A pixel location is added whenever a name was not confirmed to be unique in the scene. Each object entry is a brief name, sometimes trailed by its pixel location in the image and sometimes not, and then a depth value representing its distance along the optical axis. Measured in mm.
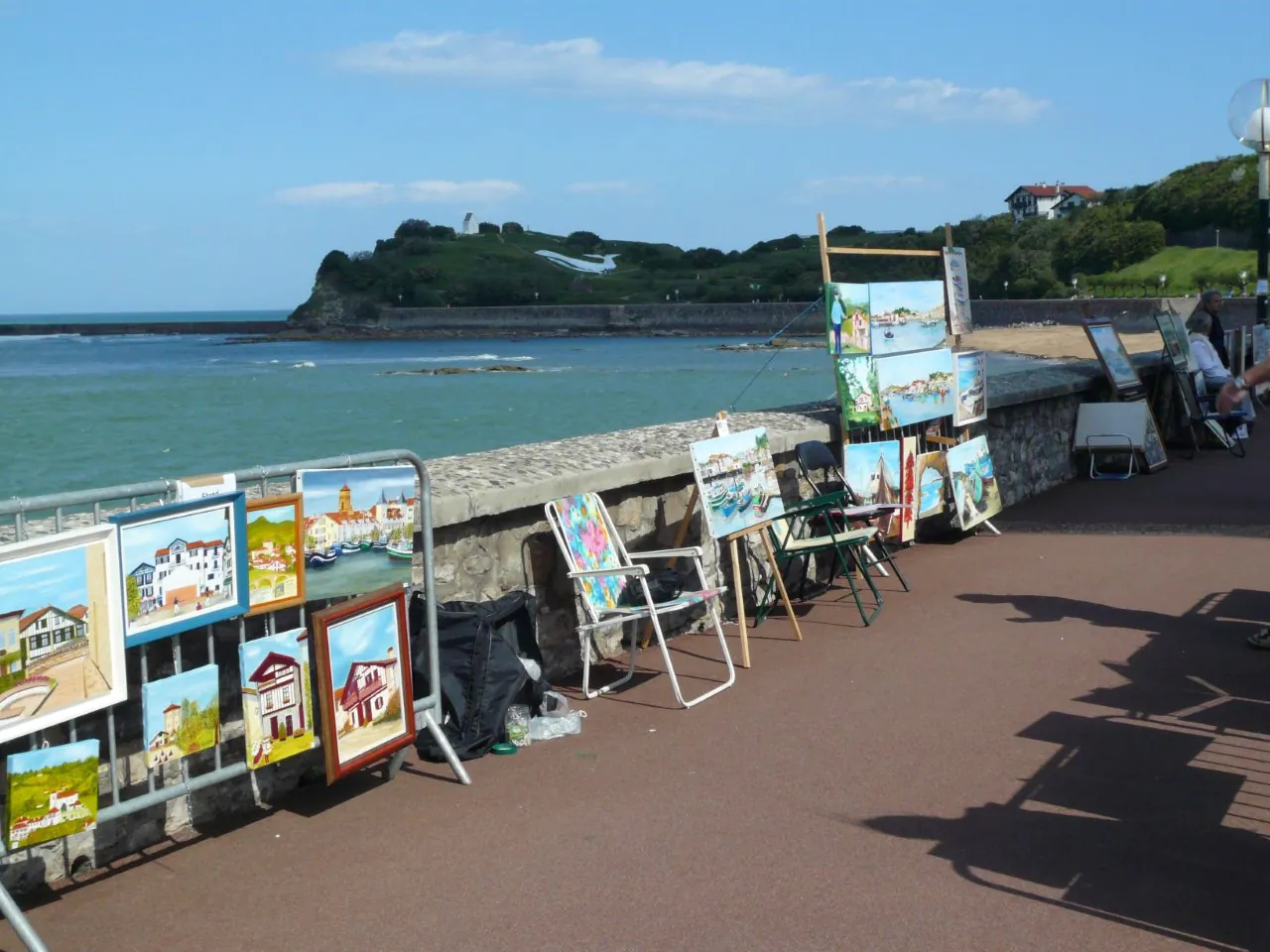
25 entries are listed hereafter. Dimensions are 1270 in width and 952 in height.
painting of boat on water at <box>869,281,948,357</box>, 8945
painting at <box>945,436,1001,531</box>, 9672
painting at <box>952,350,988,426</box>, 9992
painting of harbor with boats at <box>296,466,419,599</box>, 4641
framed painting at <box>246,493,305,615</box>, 4398
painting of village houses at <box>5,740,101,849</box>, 3613
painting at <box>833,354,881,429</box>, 8617
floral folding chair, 5887
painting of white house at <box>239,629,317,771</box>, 4352
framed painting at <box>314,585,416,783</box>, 4555
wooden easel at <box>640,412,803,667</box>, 6668
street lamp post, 16047
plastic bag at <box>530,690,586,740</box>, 5535
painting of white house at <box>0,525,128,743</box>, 3566
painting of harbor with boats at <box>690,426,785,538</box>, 6680
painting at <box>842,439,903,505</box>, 8594
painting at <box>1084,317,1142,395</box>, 13438
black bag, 5219
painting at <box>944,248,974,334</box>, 9727
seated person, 14805
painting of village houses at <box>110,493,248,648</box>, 3979
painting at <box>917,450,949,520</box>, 9297
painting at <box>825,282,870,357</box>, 8500
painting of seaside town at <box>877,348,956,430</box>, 9078
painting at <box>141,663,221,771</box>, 4047
